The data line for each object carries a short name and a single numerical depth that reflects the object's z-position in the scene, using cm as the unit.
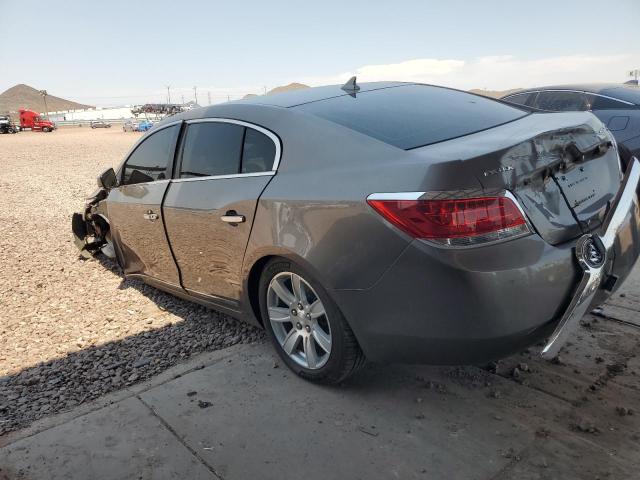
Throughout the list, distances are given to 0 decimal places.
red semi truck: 5147
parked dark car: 651
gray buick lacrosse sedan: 223
